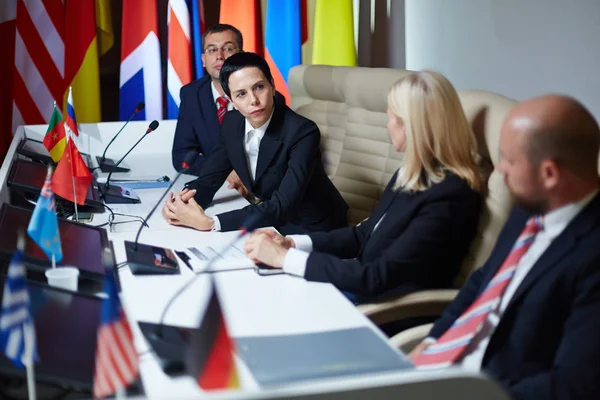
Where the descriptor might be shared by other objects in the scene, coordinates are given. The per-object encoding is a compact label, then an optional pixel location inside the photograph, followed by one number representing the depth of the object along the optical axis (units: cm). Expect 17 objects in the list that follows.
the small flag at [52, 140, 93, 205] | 264
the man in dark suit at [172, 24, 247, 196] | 395
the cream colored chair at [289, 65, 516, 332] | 212
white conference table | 110
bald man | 144
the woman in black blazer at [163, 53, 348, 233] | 286
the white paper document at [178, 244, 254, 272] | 216
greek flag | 127
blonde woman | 208
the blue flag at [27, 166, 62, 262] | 190
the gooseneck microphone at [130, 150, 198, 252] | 365
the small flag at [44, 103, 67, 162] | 335
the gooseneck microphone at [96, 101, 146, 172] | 366
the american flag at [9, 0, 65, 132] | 464
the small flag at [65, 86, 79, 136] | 332
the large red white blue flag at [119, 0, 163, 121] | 474
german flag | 117
